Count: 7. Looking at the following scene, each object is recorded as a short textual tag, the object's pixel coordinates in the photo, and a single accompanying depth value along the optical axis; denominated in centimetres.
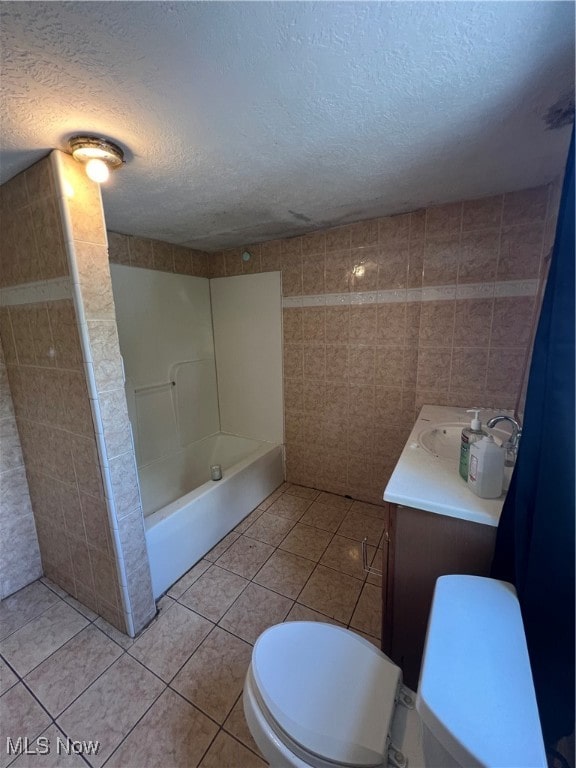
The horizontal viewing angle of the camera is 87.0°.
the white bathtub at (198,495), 170
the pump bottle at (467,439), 109
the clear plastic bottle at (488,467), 96
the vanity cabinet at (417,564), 98
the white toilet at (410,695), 54
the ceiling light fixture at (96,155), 103
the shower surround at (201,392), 212
